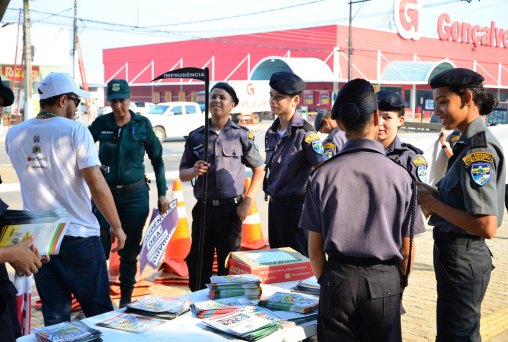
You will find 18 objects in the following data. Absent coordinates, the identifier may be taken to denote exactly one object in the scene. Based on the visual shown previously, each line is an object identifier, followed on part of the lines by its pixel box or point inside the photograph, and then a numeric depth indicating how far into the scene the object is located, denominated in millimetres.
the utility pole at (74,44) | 38281
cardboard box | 3699
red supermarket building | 43500
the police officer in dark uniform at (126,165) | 5070
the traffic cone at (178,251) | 6518
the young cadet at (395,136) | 4023
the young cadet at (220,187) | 5035
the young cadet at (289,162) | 4809
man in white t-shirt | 3648
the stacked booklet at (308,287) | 3498
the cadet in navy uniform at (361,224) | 2701
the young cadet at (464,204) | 2982
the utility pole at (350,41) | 37931
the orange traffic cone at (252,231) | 7723
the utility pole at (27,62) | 26500
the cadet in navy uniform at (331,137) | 5762
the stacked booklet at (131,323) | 2887
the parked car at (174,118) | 26781
